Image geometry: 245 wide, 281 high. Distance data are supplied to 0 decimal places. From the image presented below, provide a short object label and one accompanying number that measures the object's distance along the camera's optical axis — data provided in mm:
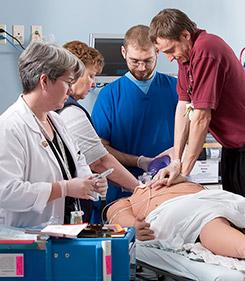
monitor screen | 3865
